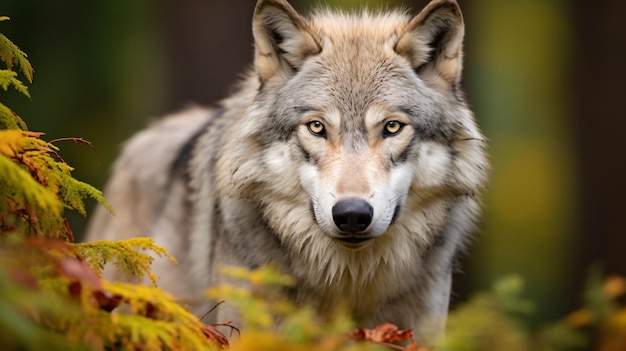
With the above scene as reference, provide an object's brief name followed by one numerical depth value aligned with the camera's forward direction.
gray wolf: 8.36
